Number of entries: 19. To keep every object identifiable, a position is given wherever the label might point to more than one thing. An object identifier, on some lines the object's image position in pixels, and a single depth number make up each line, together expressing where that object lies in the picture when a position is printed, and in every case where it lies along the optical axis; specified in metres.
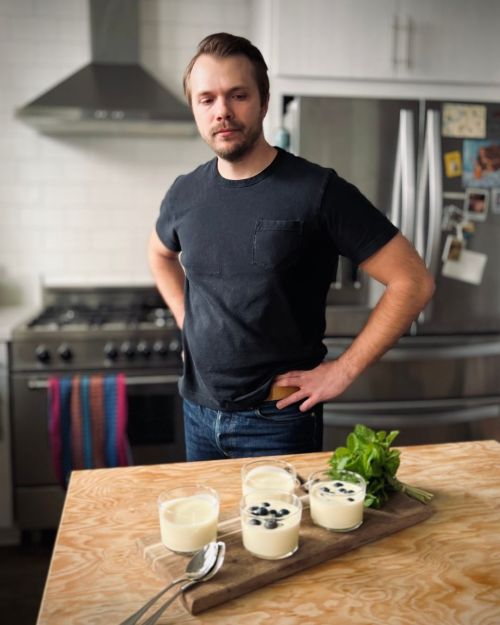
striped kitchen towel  2.56
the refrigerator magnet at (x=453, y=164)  2.62
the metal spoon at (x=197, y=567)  0.84
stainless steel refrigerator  2.59
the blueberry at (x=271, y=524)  0.96
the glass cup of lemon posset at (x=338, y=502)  1.03
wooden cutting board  0.88
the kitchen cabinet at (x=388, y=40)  2.61
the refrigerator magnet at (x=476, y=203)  2.66
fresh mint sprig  1.14
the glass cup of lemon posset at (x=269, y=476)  1.13
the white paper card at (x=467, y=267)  2.70
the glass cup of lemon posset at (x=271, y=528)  0.96
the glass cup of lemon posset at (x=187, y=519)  0.98
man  1.51
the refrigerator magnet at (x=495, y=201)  2.68
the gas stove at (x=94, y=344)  2.60
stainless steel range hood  2.77
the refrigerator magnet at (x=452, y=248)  2.68
